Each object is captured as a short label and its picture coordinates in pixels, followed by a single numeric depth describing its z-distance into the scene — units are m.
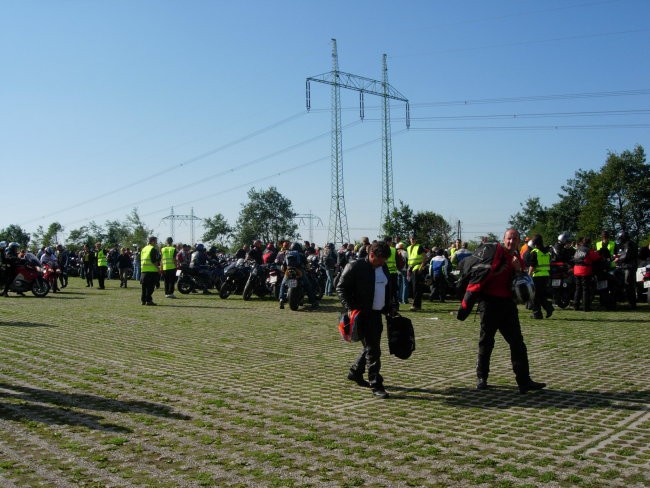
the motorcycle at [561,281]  17.14
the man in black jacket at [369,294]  7.50
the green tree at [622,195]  83.81
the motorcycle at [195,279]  23.42
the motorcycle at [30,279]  21.92
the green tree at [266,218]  127.19
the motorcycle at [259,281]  19.89
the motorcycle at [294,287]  17.06
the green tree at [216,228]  124.56
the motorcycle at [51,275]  23.88
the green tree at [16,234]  92.75
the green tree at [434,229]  60.44
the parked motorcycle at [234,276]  20.86
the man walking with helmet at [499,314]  7.56
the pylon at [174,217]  100.00
